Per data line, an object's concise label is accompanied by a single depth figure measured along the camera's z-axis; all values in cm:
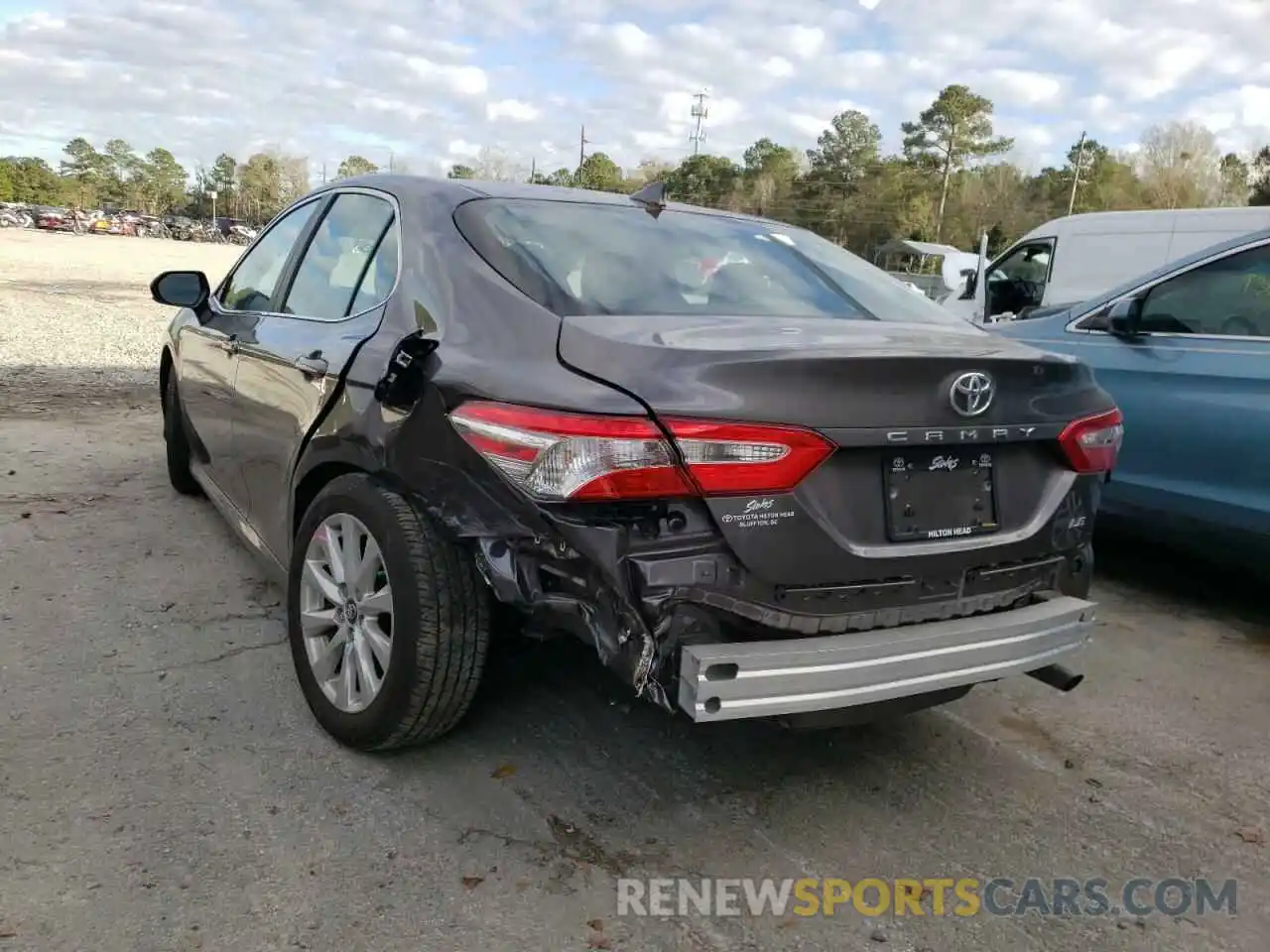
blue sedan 430
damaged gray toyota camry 220
